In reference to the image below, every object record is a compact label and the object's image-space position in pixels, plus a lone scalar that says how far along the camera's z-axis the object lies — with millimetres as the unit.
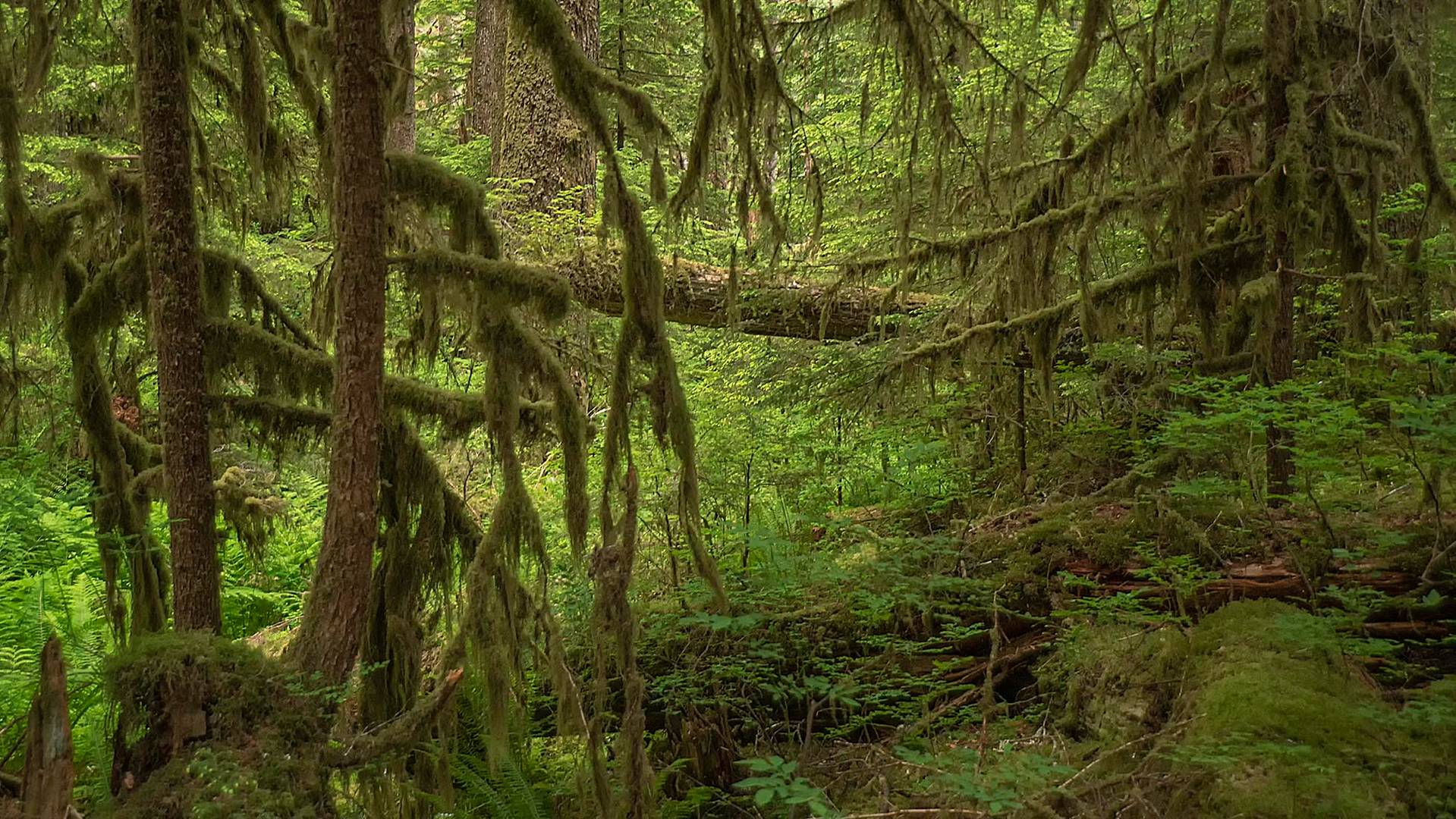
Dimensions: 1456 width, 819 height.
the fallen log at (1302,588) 4234
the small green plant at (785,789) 2949
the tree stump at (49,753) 2574
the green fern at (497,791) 4648
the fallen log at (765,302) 7500
